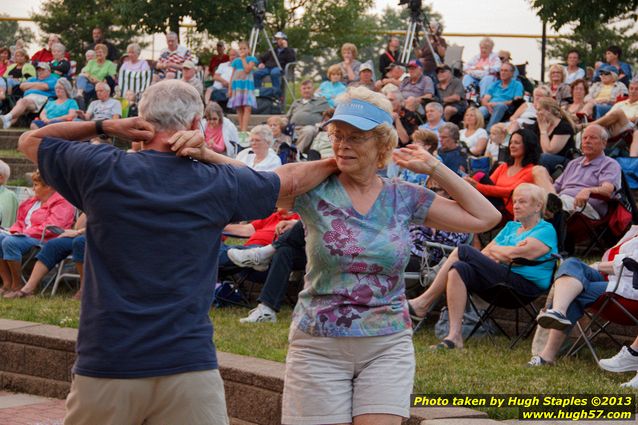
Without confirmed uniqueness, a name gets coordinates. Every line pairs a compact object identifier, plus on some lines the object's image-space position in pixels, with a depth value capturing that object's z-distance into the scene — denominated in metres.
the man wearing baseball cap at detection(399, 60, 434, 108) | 16.45
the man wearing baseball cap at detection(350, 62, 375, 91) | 16.70
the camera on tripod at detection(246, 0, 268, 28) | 22.39
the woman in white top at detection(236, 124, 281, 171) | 12.03
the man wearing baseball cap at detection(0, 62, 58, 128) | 20.05
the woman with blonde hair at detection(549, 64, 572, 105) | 15.80
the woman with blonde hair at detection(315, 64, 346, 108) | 17.14
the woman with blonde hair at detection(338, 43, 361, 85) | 18.47
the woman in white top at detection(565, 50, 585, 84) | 17.14
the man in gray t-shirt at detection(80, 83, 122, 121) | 17.97
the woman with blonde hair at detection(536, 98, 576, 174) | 11.95
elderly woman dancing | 4.22
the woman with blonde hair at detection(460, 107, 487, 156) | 13.47
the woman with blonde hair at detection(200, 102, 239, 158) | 14.52
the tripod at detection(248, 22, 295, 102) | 20.58
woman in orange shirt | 10.70
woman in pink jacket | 11.72
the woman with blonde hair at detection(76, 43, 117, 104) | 20.59
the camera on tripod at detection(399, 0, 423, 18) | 21.05
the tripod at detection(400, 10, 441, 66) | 21.23
